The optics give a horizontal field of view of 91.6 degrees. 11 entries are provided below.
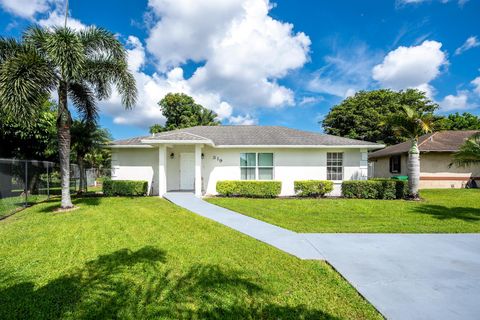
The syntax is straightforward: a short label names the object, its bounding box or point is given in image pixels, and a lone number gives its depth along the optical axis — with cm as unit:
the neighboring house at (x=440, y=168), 1769
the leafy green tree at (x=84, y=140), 1393
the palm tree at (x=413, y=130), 1212
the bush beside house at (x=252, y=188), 1309
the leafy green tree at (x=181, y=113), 3519
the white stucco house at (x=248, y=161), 1380
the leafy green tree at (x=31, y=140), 1376
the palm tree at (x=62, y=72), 751
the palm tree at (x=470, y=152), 940
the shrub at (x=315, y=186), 1311
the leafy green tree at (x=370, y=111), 3059
